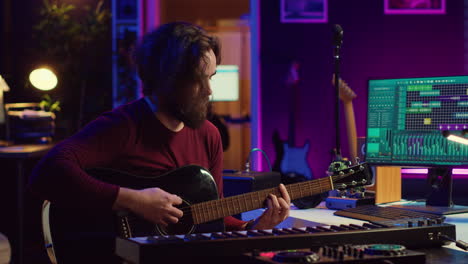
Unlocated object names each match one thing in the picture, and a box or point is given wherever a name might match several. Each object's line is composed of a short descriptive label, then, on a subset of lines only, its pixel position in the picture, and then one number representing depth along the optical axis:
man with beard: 1.67
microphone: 2.40
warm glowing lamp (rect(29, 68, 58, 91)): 5.41
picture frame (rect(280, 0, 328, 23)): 5.06
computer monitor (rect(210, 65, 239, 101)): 6.41
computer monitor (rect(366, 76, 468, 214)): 2.21
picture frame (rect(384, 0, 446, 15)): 4.97
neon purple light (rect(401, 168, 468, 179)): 2.50
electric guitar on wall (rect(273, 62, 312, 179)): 4.95
